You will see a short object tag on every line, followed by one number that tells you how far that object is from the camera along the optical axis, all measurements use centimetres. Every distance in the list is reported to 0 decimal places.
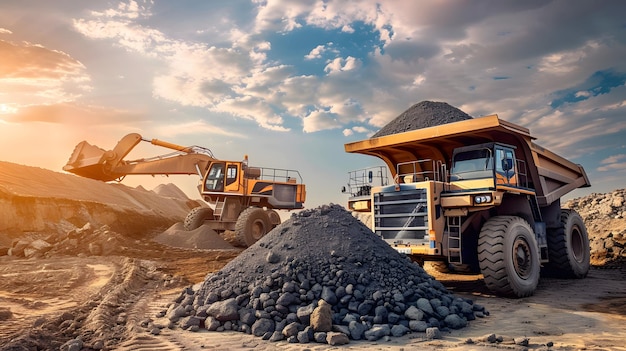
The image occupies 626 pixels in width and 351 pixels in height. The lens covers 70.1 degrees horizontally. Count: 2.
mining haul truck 870
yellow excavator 1911
